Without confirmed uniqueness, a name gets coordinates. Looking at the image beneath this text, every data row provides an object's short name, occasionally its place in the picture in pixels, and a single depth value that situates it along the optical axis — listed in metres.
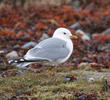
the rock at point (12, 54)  14.65
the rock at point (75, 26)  20.99
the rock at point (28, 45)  16.33
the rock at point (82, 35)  18.03
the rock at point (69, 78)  10.62
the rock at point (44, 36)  18.11
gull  9.81
